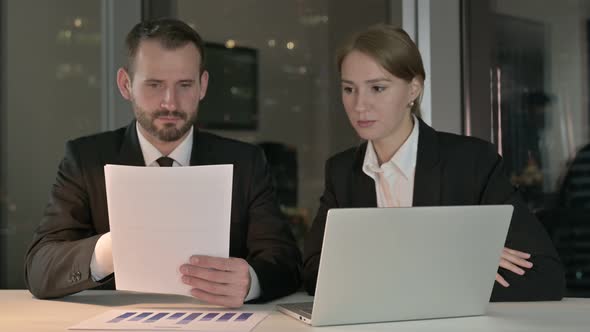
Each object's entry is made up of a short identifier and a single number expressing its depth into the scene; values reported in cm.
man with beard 301
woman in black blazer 302
